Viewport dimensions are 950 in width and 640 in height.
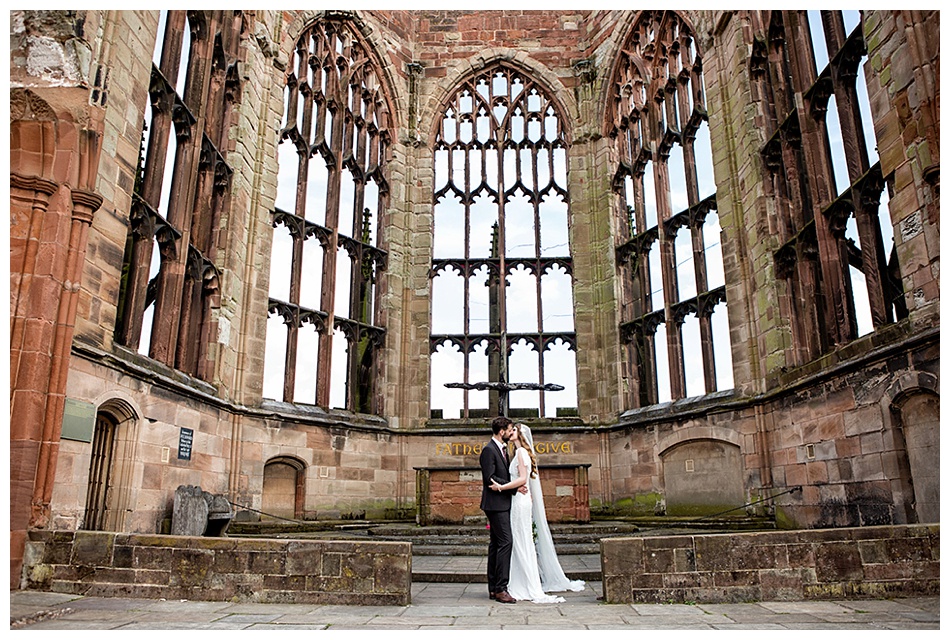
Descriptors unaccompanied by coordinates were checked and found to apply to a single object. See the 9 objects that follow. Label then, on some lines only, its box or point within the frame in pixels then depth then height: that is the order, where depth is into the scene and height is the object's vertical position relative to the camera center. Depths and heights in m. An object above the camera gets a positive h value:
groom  6.39 -0.07
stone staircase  8.05 -0.53
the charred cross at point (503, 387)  13.34 +2.08
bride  6.55 -0.41
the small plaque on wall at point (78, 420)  8.05 +0.92
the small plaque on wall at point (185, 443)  11.02 +0.88
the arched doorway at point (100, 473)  9.39 +0.38
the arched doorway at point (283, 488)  14.28 +0.25
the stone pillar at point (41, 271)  6.81 +2.28
